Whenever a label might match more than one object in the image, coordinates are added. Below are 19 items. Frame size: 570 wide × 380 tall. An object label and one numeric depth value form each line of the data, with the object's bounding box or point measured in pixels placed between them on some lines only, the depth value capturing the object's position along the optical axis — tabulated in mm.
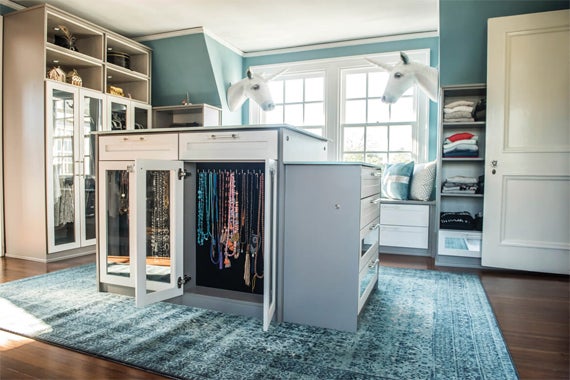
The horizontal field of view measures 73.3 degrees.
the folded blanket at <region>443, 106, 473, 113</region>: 3643
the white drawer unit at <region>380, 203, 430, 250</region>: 4075
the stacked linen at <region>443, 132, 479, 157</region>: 3623
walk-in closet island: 2100
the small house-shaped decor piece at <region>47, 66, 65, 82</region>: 3676
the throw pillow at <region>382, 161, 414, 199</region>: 4227
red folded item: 3656
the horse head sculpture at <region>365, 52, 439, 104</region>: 4168
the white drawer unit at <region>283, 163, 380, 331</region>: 2008
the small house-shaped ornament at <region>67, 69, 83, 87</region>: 3890
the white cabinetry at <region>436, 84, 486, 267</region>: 3574
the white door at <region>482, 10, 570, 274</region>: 3197
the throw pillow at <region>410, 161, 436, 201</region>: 4141
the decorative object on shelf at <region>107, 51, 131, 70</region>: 4555
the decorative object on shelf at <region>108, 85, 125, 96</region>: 4402
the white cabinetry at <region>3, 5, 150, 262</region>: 3572
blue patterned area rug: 1639
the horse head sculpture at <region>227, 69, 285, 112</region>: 4828
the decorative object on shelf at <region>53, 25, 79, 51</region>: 3871
